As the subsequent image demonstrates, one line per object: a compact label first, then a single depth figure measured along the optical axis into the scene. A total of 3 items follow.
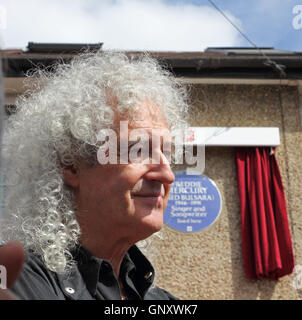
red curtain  4.79
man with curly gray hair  1.44
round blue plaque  4.90
